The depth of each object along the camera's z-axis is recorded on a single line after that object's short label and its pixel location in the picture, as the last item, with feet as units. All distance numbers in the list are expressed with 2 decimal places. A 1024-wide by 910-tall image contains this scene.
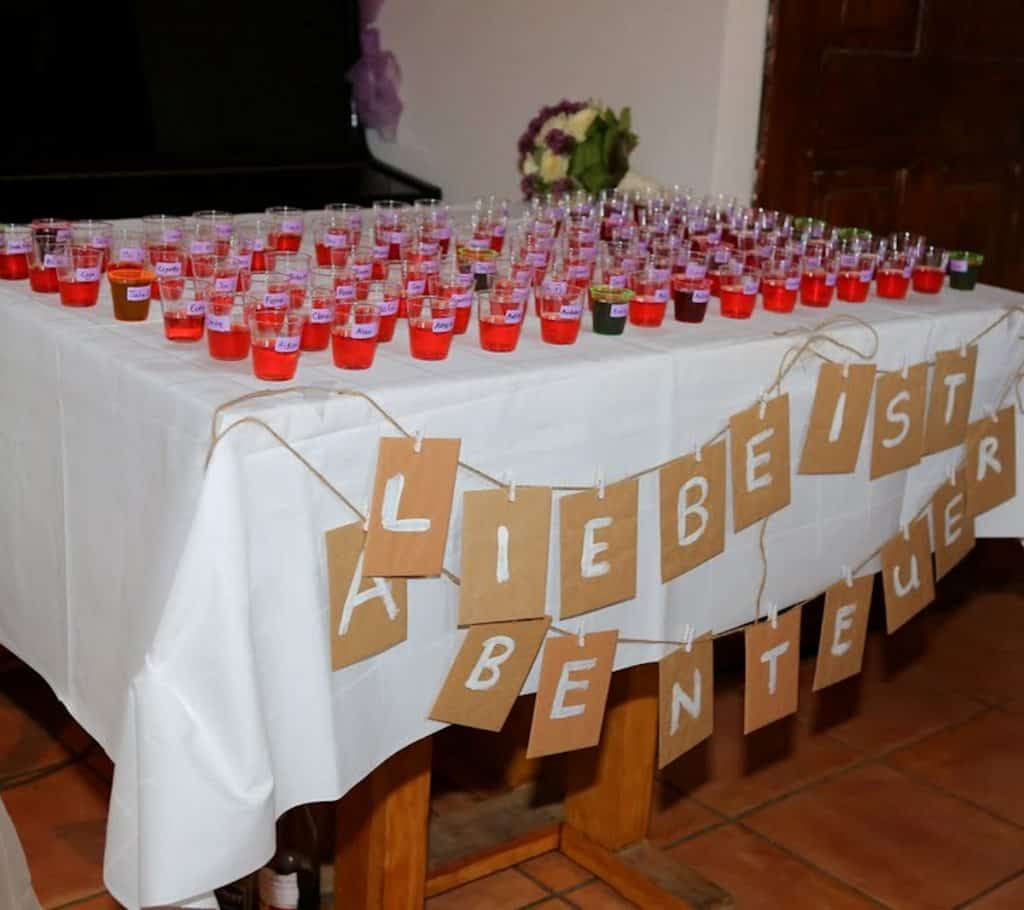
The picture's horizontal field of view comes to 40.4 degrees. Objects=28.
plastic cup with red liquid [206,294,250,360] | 5.18
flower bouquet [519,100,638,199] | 10.24
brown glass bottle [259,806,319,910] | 6.20
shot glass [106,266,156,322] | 5.68
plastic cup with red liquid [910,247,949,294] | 7.83
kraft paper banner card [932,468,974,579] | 7.42
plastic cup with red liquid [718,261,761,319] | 6.63
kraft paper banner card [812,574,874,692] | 6.86
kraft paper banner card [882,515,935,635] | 7.06
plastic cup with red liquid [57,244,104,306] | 5.90
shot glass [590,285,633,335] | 6.12
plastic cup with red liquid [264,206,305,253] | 7.26
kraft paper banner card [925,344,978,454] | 7.12
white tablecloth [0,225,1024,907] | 4.59
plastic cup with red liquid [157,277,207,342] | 5.43
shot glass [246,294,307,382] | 4.97
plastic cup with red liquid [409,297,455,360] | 5.44
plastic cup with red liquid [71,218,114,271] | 6.34
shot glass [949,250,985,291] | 8.05
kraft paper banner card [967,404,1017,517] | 7.59
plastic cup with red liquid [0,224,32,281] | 6.41
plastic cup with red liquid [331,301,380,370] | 5.18
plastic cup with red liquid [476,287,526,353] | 5.67
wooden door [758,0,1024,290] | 11.40
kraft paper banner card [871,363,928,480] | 6.78
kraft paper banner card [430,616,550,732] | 5.42
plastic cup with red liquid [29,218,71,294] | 6.12
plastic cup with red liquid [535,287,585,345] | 5.87
